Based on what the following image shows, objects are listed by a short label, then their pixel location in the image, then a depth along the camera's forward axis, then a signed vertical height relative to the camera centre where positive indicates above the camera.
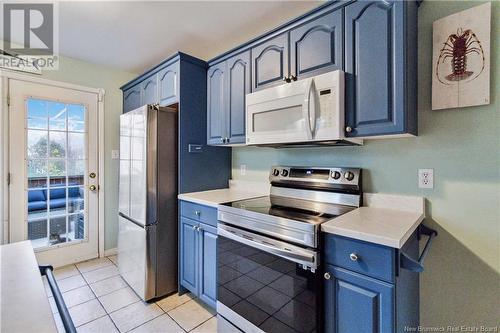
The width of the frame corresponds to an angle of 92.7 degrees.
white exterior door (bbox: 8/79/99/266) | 2.43 -0.06
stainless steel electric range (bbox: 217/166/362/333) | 1.20 -0.49
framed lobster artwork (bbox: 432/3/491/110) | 1.25 +0.58
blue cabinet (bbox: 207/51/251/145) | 1.96 +0.58
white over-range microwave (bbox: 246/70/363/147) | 1.39 +0.34
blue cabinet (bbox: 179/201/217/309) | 1.82 -0.72
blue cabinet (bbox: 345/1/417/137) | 1.22 +0.52
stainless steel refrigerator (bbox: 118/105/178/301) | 2.03 -0.32
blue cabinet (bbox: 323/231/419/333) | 1.01 -0.56
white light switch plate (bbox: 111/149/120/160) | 3.06 +0.15
